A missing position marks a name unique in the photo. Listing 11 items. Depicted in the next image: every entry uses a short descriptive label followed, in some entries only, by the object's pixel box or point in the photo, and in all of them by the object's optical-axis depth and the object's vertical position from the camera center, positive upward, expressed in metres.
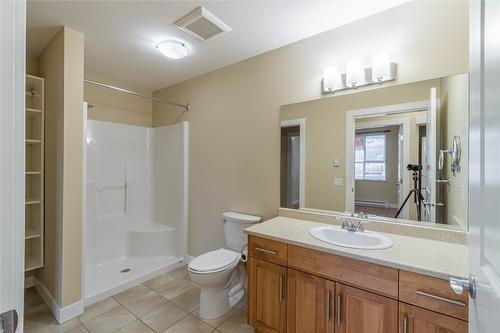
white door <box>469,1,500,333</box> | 0.56 +0.00
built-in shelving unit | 2.22 -0.07
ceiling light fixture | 2.11 +1.08
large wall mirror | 1.50 +0.10
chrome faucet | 1.72 -0.44
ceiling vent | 1.76 +1.14
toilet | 1.96 -0.91
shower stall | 2.89 -0.48
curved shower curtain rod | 3.00 +0.79
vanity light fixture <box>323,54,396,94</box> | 1.70 +0.71
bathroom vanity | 1.10 -0.66
